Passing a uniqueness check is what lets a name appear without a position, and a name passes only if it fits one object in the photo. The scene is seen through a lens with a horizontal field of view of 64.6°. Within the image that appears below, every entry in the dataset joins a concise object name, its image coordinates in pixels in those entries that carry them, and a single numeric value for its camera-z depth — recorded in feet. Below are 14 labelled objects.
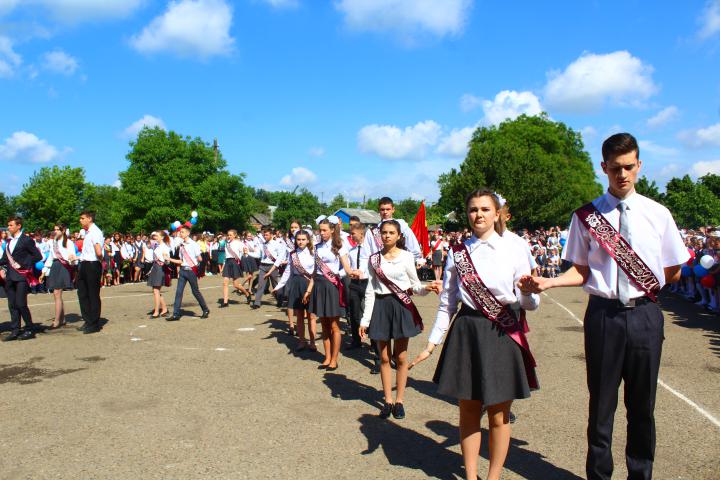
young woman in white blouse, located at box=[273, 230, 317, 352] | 28.19
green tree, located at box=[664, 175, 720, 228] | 124.98
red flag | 37.81
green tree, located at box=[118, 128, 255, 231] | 158.20
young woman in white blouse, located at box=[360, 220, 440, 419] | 18.20
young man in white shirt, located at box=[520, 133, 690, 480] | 11.09
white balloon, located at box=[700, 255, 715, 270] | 39.75
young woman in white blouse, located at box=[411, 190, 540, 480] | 11.84
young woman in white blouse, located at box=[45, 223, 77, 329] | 35.75
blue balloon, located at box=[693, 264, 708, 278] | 42.91
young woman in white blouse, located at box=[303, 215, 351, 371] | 24.36
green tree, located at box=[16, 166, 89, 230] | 198.16
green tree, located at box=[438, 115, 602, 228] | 149.69
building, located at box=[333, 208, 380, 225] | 409.22
